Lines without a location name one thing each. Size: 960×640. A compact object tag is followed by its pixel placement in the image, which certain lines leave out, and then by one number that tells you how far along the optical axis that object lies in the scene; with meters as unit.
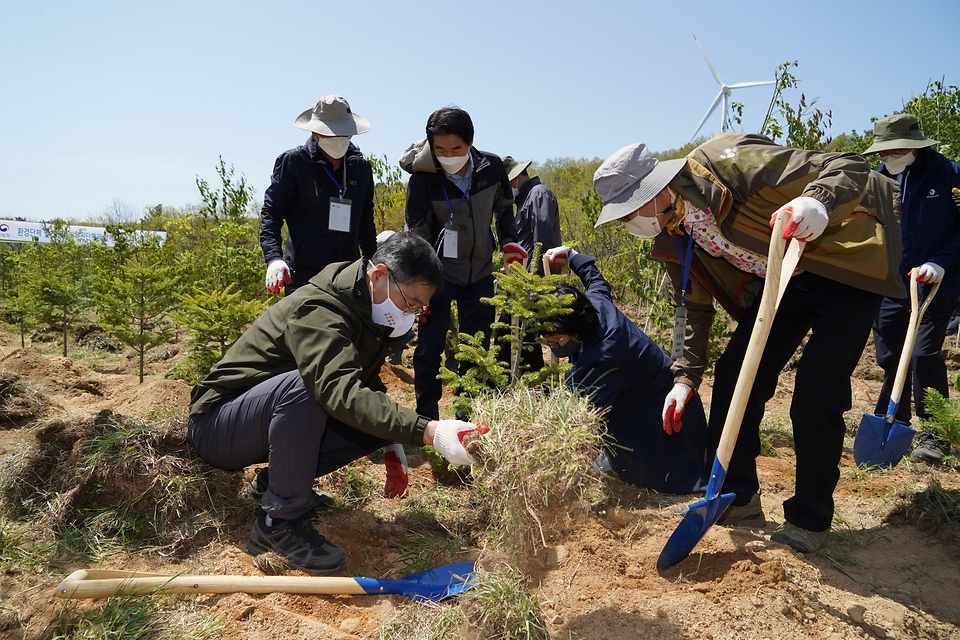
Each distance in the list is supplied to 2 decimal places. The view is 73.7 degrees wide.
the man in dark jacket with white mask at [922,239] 4.09
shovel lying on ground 2.12
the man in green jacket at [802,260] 2.42
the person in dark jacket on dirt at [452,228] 3.74
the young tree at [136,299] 5.71
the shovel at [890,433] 3.58
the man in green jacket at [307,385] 2.42
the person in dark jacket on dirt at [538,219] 4.58
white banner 21.74
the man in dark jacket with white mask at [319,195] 3.76
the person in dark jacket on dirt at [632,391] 3.11
